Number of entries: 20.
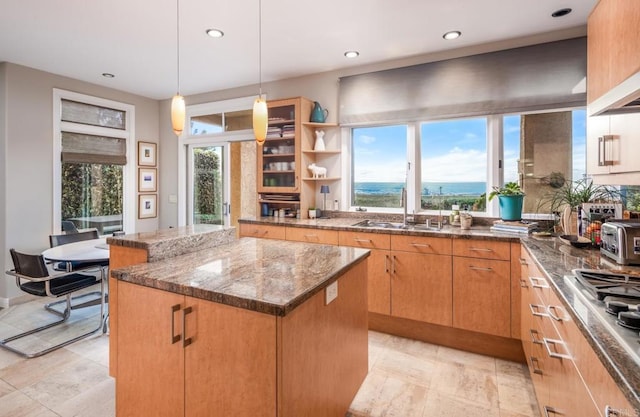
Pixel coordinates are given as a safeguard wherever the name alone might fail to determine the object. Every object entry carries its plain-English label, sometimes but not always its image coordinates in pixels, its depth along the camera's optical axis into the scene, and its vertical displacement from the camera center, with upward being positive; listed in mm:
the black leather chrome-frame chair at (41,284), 2764 -698
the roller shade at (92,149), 4246 +787
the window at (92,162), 4184 +608
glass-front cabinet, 3877 +571
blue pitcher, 3900 +1084
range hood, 1332 +490
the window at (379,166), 3779 +487
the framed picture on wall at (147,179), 5078 +433
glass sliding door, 4836 +346
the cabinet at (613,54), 1411 +760
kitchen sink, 3393 -179
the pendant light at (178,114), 2197 +621
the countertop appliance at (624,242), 1683 -179
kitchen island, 1259 -549
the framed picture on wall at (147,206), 5082 +20
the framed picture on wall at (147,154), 5062 +831
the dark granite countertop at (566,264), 790 -298
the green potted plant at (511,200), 2928 +64
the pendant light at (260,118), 2160 +580
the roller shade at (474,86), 2861 +1175
